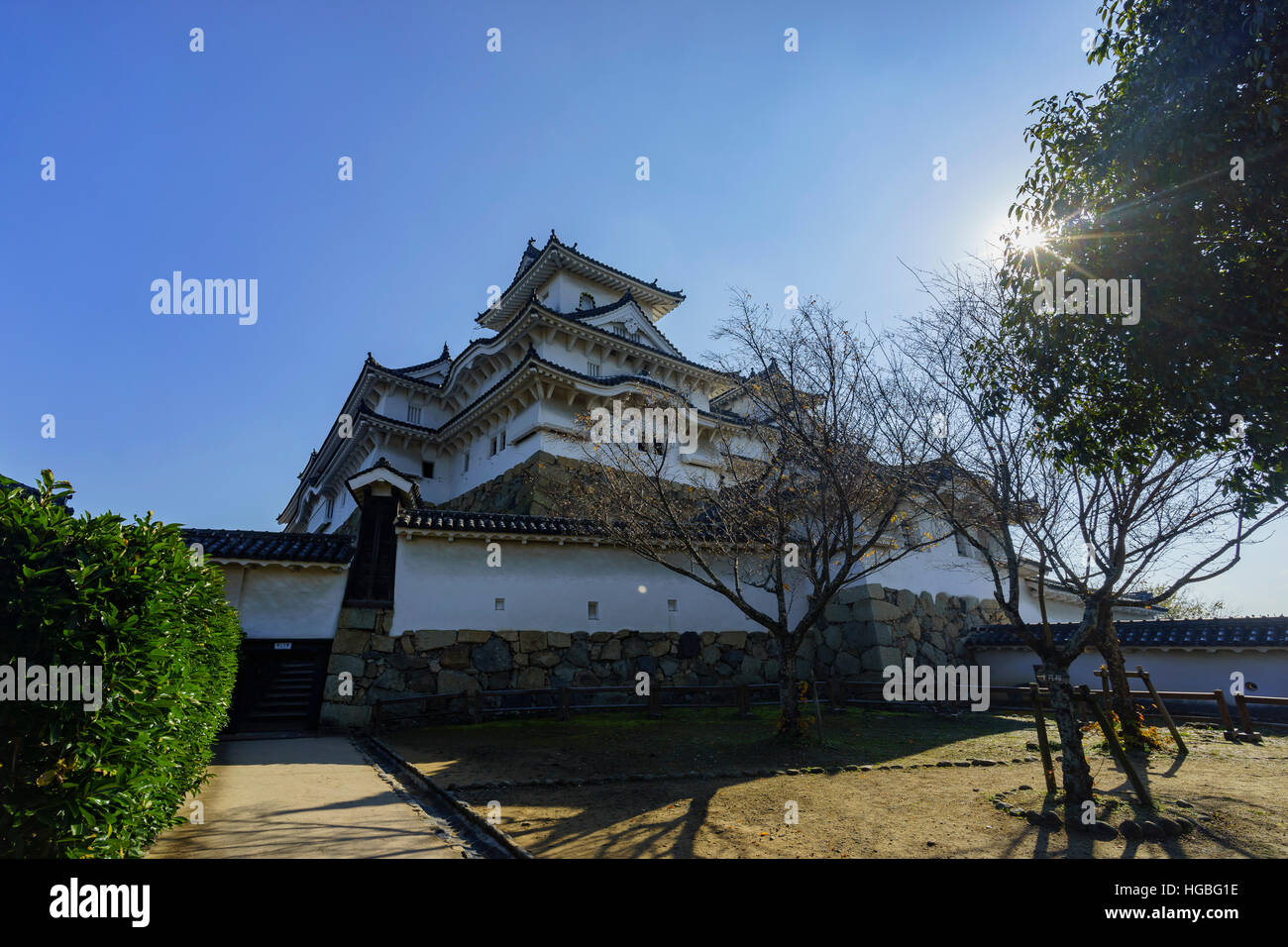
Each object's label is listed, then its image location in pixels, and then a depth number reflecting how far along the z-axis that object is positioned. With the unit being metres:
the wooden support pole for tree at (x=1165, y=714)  10.41
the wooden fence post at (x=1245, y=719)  11.54
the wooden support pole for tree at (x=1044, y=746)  7.21
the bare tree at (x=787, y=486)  10.77
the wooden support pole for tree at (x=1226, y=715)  11.58
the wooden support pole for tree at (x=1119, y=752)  6.48
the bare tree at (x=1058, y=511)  7.44
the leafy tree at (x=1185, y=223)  5.34
